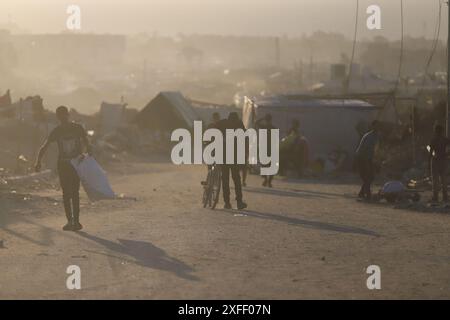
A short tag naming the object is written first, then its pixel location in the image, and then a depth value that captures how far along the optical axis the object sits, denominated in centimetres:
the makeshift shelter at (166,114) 4791
